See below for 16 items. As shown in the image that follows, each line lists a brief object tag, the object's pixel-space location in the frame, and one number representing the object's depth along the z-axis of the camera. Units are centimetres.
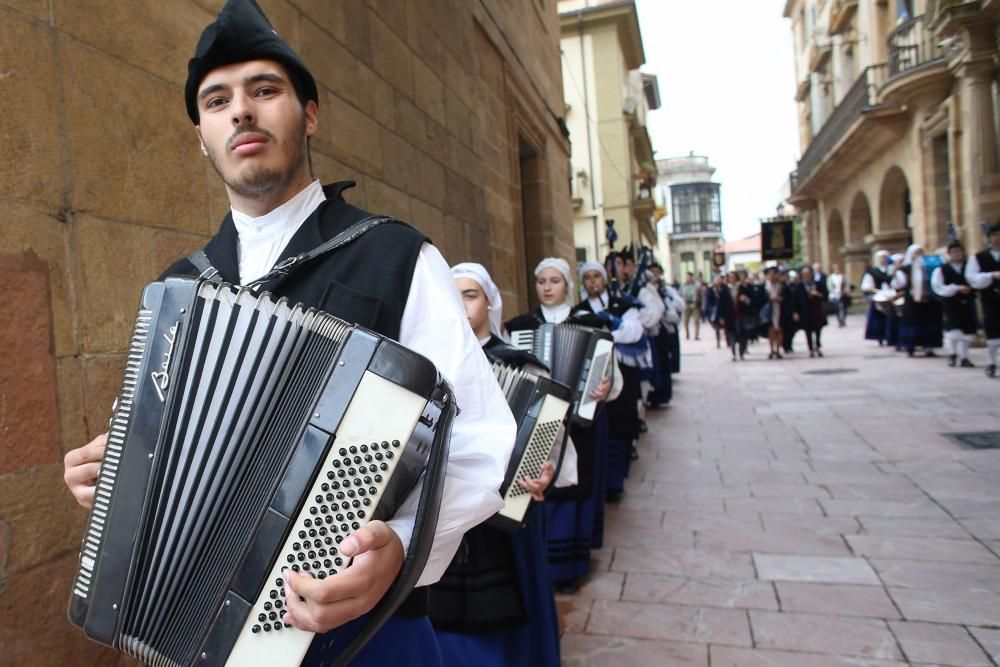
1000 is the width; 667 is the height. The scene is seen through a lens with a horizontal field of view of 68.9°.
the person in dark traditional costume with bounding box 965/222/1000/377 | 941
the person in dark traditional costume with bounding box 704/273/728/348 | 1649
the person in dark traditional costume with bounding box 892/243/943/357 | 1223
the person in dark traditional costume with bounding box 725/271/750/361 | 1478
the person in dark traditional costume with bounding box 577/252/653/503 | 561
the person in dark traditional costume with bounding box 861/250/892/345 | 1477
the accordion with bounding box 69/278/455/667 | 112
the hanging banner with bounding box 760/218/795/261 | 2633
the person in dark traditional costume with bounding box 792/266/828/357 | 1463
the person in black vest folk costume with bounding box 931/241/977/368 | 1036
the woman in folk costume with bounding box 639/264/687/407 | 959
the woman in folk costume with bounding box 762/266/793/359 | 1455
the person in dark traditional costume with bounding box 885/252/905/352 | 1296
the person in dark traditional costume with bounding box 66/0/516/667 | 136
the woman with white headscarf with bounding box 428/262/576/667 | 254
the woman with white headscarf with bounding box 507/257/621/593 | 394
